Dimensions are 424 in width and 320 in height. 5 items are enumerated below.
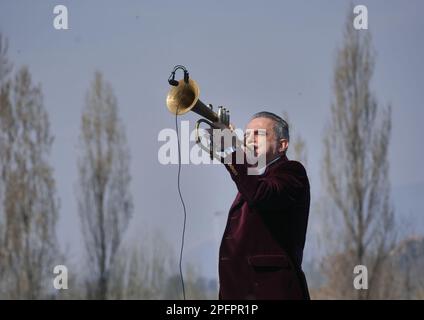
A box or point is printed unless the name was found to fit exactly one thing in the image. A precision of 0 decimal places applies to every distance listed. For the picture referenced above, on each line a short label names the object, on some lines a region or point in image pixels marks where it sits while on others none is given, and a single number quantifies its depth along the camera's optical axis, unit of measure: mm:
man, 6789
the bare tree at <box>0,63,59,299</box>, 20312
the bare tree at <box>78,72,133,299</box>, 20141
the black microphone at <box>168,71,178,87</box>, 7226
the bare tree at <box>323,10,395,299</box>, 20656
